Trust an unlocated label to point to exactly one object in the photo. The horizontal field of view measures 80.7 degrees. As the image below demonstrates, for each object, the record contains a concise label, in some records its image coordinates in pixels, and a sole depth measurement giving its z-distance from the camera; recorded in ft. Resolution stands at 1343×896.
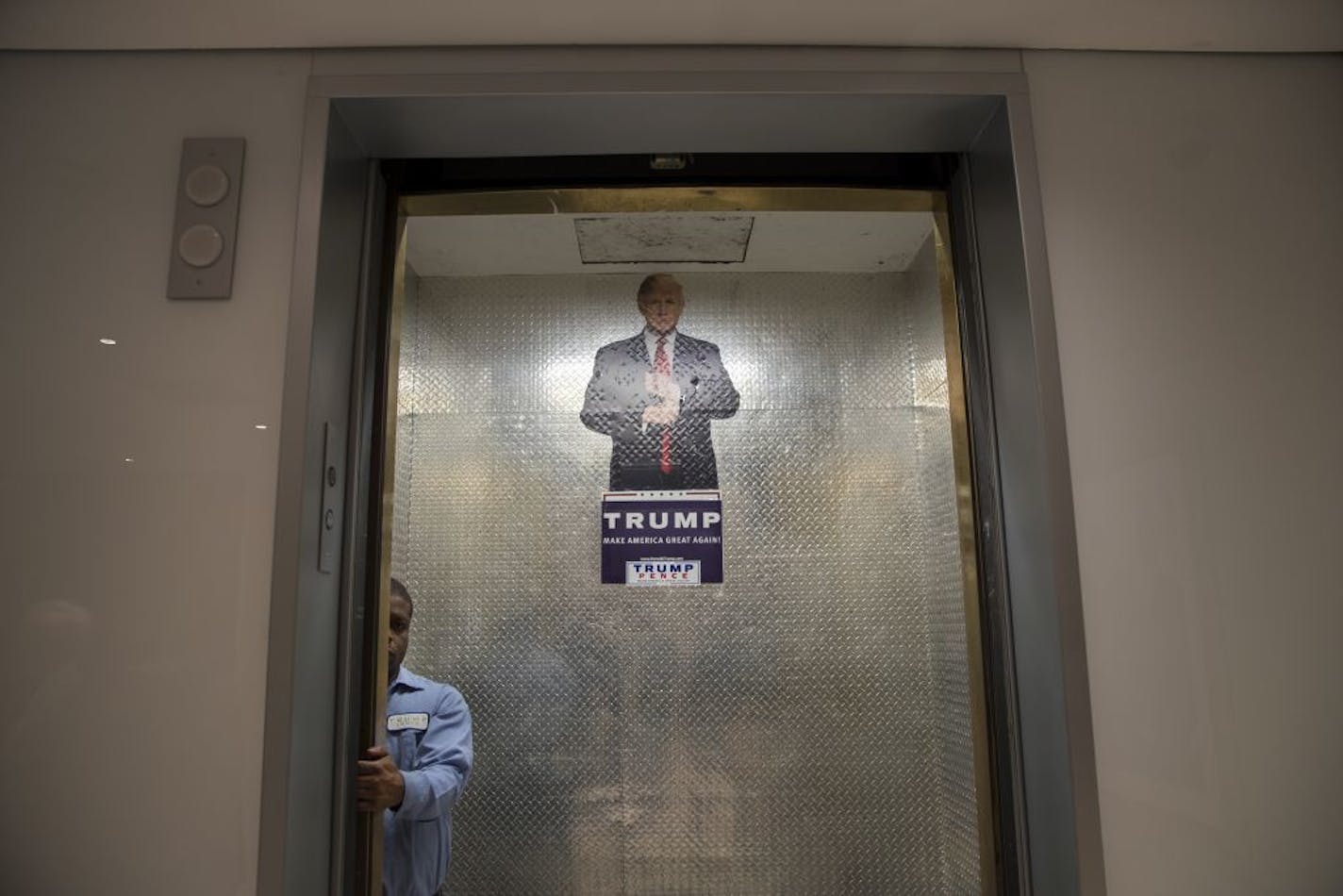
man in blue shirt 5.95
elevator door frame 4.70
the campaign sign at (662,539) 6.28
